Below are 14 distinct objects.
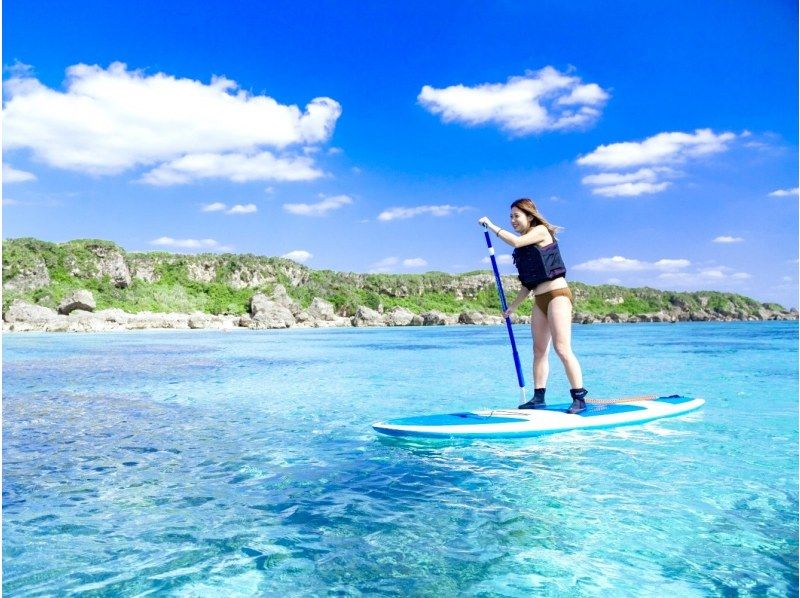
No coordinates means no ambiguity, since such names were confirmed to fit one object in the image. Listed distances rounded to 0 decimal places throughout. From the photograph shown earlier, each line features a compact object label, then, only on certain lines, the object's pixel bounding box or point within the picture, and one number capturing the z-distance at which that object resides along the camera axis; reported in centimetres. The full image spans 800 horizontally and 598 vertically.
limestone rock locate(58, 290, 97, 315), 7294
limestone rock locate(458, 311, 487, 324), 12162
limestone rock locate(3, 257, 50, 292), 8012
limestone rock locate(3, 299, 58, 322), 6600
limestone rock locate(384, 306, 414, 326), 11128
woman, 788
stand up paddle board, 754
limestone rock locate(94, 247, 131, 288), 9569
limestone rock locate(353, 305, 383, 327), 10669
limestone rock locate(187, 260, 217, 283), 11606
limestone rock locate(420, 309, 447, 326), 11606
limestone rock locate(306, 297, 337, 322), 10750
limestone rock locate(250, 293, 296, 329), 8738
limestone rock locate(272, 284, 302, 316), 10012
